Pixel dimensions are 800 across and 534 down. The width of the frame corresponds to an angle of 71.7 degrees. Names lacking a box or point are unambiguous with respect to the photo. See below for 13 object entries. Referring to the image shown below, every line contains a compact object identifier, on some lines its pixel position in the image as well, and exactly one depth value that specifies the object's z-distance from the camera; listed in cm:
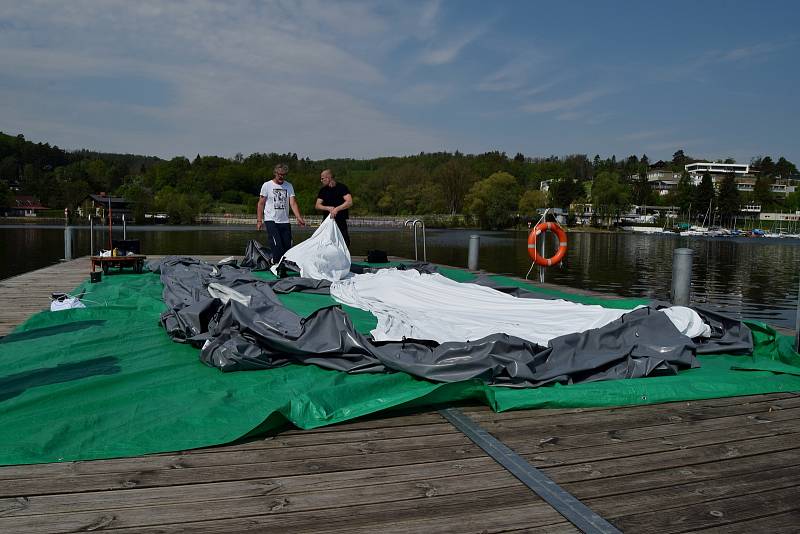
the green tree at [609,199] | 9212
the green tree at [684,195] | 9833
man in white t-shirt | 865
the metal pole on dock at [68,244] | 1214
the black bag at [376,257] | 1080
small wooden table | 855
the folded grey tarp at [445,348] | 320
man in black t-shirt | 862
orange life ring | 907
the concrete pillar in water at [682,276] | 629
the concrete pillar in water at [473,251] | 1036
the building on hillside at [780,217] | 10300
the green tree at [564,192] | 9750
